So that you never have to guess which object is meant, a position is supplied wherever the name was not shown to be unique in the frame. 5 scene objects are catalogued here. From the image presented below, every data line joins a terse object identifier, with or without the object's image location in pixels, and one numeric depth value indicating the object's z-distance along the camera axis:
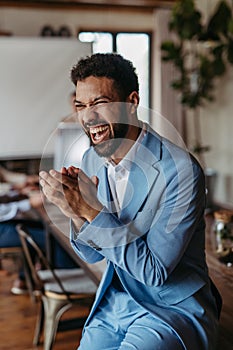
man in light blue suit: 1.12
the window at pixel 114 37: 5.77
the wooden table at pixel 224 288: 1.37
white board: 5.56
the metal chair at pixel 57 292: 2.40
